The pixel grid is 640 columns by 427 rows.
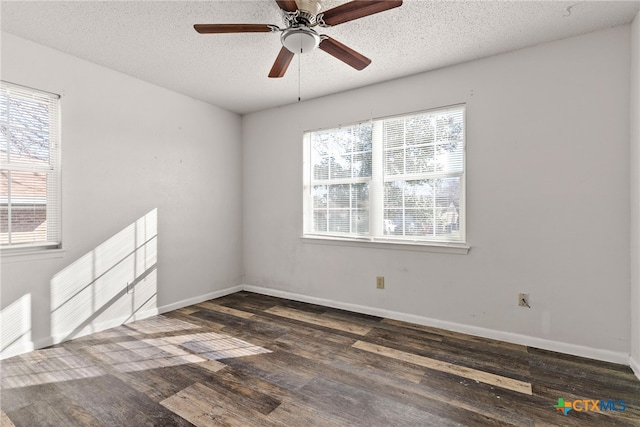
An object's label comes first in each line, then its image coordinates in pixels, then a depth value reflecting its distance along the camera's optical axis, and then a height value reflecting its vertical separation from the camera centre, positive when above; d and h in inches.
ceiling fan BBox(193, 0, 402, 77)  71.7 +47.7
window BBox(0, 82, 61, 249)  102.0 +16.4
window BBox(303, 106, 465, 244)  124.0 +16.0
